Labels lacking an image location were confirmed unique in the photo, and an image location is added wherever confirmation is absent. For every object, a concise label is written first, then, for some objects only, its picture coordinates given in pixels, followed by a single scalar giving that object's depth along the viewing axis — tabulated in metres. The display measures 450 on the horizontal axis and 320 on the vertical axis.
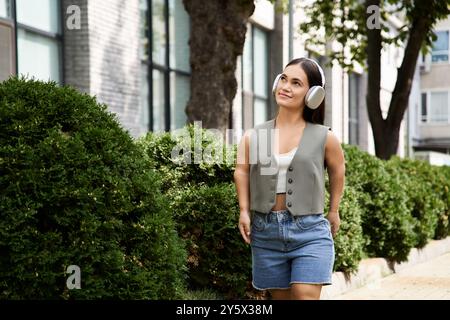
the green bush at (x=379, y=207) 17.37
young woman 7.37
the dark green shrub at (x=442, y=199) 23.90
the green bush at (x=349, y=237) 14.72
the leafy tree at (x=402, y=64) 23.54
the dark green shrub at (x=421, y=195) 20.65
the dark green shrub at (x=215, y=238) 11.99
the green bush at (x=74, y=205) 7.73
